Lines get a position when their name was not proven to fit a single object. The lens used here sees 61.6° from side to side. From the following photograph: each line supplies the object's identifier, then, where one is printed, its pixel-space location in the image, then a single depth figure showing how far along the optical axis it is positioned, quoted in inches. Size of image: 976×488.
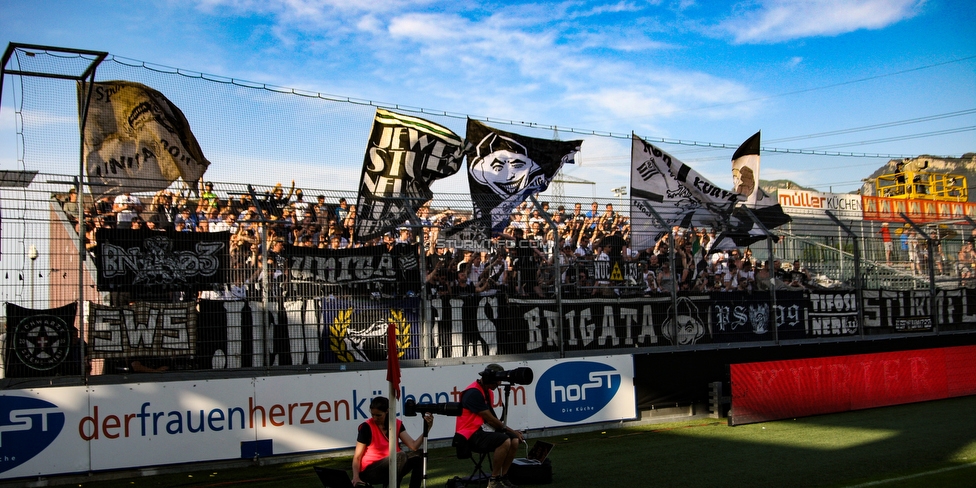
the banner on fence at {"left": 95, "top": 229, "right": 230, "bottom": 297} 371.6
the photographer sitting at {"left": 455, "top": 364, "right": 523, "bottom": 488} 323.3
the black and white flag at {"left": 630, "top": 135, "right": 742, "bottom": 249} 569.3
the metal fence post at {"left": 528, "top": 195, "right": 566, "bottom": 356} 482.6
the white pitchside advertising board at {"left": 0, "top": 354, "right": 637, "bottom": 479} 355.6
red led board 509.7
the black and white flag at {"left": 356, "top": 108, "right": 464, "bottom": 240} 513.3
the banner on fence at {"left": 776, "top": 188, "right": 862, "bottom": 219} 1045.2
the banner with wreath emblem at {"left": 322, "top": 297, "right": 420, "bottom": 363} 419.2
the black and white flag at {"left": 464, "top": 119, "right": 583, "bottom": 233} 545.6
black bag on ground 339.9
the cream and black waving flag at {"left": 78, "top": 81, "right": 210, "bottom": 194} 437.1
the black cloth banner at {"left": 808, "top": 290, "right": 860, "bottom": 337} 595.8
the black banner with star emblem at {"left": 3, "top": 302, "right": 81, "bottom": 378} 354.3
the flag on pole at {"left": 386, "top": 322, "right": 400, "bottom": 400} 244.4
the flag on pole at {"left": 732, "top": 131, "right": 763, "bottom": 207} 642.2
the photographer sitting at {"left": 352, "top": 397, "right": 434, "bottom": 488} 289.3
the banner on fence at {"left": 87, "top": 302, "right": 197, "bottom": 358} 370.9
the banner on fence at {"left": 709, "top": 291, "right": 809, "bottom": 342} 550.0
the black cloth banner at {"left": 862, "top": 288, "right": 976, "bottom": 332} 627.8
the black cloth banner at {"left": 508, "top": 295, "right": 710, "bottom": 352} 485.1
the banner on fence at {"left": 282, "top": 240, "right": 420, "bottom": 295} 413.7
